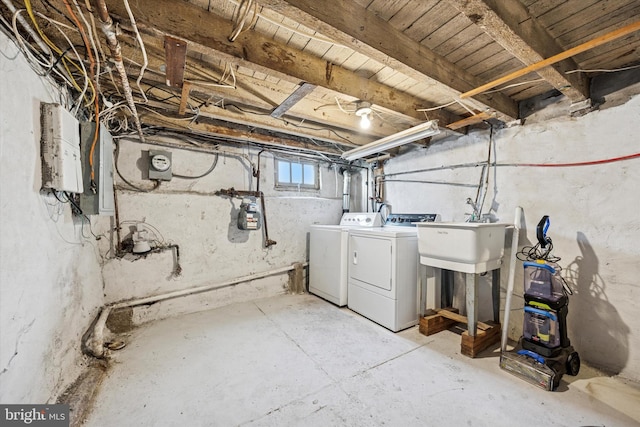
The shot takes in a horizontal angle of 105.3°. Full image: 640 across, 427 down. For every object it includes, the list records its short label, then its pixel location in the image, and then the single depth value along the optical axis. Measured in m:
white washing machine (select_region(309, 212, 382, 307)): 3.04
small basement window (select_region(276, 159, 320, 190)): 3.59
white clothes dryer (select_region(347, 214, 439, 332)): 2.41
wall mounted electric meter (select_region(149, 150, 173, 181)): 2.66
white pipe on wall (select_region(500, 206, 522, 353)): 2.00
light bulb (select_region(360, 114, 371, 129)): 2.16
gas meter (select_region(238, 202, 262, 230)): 3.04
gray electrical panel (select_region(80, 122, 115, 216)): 1.67
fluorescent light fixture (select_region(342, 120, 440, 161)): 2.16
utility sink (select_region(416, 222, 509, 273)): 1.92
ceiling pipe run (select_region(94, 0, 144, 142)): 0.97
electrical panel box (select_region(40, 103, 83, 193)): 1.34
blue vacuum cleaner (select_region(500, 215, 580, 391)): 1.69
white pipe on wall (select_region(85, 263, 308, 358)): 1.89
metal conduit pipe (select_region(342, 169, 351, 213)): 4.12
